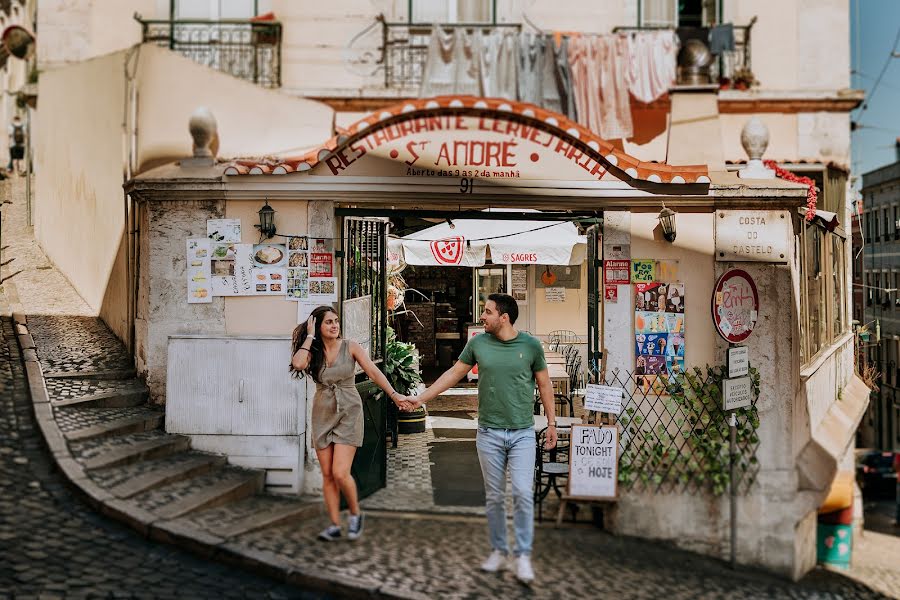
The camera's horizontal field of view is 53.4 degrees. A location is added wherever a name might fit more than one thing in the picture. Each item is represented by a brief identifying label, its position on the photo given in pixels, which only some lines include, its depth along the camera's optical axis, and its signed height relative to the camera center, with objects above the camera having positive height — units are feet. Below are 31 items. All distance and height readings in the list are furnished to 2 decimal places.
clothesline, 46.91 +13.43
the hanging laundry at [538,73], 46.96 +13.40
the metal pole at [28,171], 59.26 +10.59
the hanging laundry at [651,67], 46.85 +13.67
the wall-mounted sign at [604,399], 25.22 -2.03
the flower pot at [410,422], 39.17 -4.12
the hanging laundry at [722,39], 47.39 +15.29
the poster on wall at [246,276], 26.63 +1.59
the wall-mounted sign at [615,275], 26.37 +1.54
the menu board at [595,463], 25.21 -3.89
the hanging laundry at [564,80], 46.88 +13.00
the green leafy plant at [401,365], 38.14 -1.59
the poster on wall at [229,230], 26.63 +2.95
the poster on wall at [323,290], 26.71 +1.15
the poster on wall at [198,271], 26.66 +1.74
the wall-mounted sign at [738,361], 24.90 -0.97
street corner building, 25.71 +1.33
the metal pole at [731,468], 25.02 -3.99
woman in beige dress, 21.83 -1.60
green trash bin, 30.66 -7.50
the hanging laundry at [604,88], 46.88 +12.60
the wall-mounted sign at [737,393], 24.77 -1.85
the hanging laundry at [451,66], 47.80 +14.08
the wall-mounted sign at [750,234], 25.98 +2.68
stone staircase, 21.62 -3.71
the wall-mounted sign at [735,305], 25.93 +0.62
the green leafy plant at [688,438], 25.63 -3.22
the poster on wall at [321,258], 26.66 +2.11
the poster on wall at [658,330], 26.27 -0.09
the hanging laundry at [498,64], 47.24 +13.99
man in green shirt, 20.17 -1.95
